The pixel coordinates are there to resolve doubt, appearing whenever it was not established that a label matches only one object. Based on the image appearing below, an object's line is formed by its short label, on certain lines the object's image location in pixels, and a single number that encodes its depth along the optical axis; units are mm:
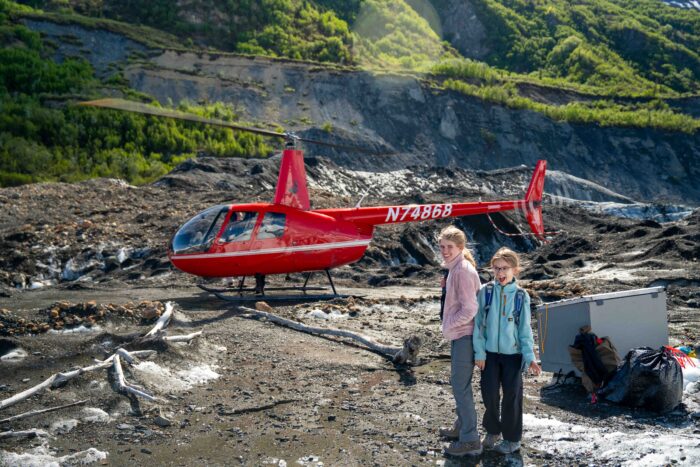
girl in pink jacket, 5172
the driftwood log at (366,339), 7891
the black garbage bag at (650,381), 6145
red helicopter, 12570
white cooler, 6816
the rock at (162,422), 5720
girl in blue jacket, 5172
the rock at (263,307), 11141
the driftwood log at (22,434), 5223
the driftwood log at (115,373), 5894
